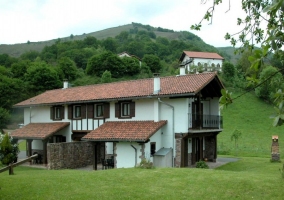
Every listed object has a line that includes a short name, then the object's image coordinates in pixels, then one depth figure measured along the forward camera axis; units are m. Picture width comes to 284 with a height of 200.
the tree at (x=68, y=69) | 60.66
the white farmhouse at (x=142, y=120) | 19.41
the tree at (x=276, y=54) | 2.45
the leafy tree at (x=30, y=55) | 83.20
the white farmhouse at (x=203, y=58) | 66.45
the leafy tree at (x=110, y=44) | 96.31
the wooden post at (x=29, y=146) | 25.44
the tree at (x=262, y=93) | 47.83
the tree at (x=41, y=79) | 52.12
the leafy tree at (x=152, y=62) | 65.75
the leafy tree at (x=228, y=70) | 52.88
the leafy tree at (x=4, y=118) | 44.15
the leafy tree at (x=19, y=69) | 58.84
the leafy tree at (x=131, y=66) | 60.68
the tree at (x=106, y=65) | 60.34
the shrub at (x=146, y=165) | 15.77
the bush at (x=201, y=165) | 19.02
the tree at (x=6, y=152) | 20.41
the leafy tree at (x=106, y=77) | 52.41
